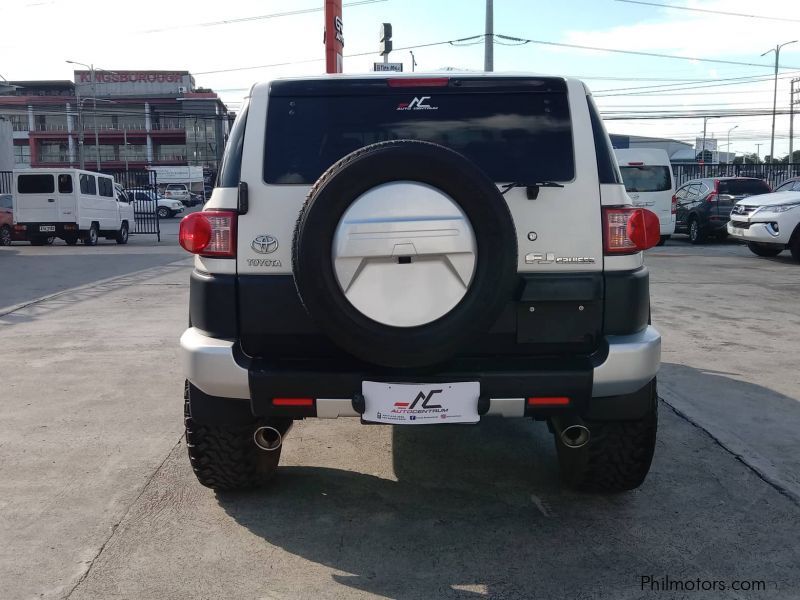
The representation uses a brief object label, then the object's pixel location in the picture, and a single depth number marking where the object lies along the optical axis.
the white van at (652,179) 19.83
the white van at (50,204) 21.97
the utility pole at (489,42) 25.06
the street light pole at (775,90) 52.17
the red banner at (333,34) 12.48
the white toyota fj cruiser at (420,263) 2.86
